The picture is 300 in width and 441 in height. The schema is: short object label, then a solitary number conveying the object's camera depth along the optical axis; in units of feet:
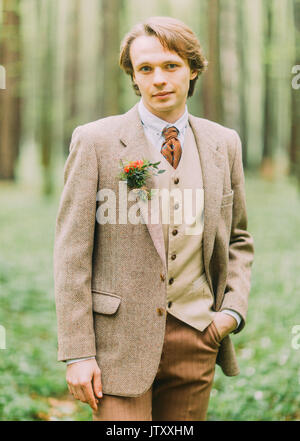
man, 7.43
